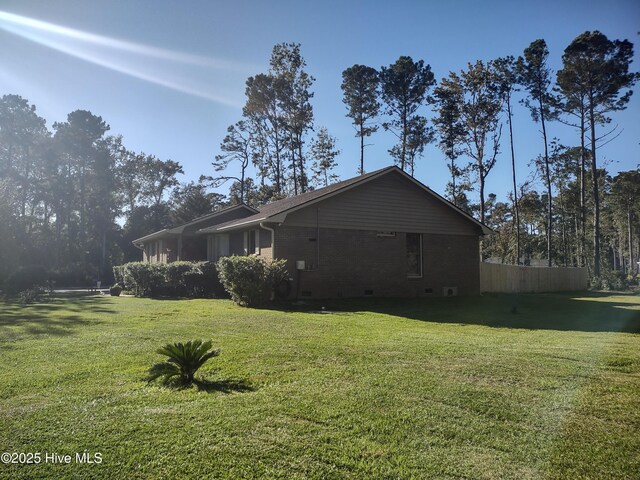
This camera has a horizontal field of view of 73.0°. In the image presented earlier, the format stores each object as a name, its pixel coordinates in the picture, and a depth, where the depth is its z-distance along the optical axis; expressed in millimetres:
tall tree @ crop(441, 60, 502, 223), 34531
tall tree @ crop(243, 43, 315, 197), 35094
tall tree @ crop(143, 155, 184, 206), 58094
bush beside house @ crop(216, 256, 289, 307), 14070
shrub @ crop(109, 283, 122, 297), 23025
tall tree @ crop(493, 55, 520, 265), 34750
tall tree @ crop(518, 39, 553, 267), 34188
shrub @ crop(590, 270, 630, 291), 27778
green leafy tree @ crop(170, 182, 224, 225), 48531
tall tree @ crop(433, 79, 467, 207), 35125
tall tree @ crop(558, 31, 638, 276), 28375
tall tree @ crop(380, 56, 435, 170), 35156
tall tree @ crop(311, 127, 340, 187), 37781
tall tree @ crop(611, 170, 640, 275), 46403
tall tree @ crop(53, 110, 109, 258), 45562
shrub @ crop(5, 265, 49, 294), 22016
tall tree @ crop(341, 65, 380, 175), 35050
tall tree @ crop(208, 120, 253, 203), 41781
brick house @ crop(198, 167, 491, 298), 16391
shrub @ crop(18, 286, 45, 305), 17031
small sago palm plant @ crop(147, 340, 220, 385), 5062
